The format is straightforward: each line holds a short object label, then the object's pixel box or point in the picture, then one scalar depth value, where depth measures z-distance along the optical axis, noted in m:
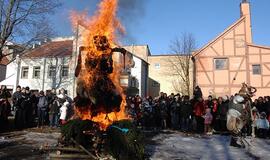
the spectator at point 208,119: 9.30
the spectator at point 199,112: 9.64
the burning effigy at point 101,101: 4.90
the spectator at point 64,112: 8.81
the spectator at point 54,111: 9.23
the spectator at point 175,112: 10.02
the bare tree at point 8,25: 14.84
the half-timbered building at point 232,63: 17.91
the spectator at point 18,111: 8.79
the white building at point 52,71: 22.47
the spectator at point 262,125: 8.93
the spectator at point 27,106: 8.90
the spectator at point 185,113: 9.70
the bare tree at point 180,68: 23.73
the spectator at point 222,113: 9.50
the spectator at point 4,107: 8.26
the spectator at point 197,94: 10.02
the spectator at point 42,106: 9.24
